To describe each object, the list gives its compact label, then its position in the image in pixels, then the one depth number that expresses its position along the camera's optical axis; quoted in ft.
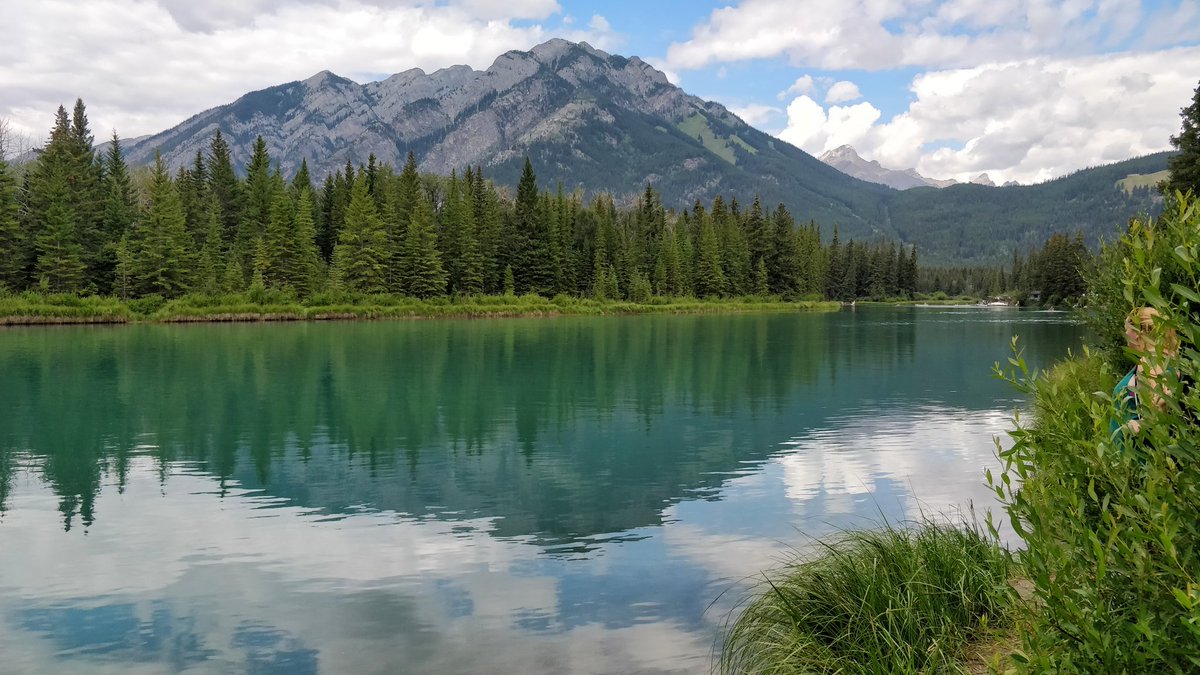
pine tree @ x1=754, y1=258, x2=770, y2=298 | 458.50
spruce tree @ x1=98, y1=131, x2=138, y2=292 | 264.93
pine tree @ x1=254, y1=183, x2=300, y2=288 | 292.20
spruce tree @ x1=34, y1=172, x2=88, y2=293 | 239.91
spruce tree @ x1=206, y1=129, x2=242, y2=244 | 352.85
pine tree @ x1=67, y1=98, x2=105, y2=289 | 262.67
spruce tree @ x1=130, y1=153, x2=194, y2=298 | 259.80
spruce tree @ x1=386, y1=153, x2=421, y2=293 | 317.63
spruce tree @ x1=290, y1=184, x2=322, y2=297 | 295.89
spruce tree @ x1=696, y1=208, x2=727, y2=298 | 429.38
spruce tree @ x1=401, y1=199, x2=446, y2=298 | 317.01
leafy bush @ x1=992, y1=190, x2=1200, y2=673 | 11.39
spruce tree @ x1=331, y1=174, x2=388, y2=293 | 304.50
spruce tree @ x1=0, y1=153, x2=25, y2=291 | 236.02
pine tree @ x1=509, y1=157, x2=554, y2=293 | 363.15
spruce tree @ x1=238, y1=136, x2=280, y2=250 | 323.90
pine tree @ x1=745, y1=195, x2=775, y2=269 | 474.49
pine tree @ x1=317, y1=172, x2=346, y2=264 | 365.85
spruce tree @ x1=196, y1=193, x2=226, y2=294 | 272.10
